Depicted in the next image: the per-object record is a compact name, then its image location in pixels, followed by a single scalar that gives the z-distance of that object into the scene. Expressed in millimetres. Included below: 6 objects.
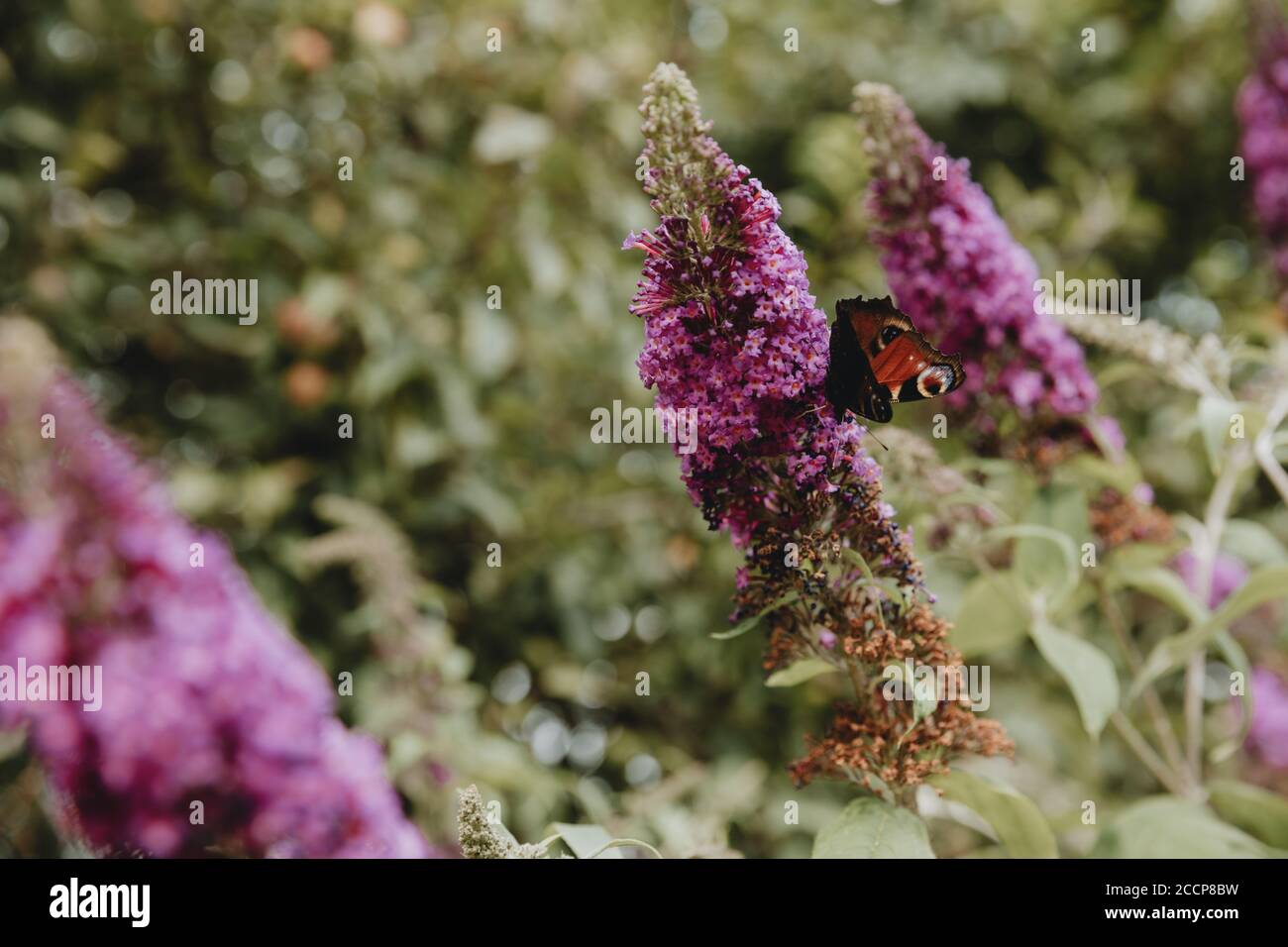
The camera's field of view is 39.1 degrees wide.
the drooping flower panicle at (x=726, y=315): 441
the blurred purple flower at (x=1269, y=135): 915
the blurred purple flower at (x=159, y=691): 532
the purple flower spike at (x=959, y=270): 540
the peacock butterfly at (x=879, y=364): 448
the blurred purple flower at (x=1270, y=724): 933
